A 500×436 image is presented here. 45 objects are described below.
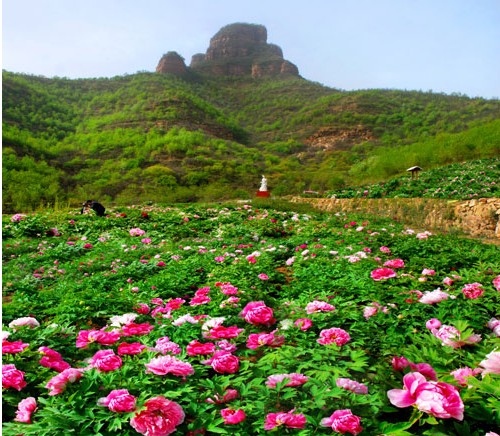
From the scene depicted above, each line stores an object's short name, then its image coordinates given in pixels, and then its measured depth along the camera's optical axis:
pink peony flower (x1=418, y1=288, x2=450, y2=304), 2.41
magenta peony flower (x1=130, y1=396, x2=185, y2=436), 1.30
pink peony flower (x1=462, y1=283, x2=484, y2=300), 2.60
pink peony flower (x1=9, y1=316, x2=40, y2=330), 2.31
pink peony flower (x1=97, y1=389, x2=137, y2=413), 1.39
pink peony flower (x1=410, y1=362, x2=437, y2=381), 1.41
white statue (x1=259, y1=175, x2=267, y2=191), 15.80
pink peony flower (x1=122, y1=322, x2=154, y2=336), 2.21
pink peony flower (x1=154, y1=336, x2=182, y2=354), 1.93
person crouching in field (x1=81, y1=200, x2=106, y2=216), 9.74
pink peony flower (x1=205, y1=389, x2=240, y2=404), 1.60
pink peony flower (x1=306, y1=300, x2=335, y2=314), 2.51
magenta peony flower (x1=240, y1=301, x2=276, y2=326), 2.26
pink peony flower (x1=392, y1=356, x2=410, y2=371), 1.50
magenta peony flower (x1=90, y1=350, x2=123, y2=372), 1.70
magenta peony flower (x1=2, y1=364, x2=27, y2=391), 1.69
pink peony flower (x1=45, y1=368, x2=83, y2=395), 1.58
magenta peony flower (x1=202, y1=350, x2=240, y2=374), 1.78
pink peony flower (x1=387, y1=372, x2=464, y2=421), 1.15
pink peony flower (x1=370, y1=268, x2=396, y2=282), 3.13
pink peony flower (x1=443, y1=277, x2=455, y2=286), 3.00
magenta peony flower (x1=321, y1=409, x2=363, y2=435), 1.28
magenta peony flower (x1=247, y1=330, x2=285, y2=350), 2.07
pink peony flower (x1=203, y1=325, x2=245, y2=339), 2.06
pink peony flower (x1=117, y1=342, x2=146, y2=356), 1.90
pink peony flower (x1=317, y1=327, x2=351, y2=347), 2.02
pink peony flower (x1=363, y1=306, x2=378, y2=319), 2.52
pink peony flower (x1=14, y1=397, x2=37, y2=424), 1.49
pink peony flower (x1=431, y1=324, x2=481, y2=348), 1.82
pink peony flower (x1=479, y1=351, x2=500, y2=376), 1.39
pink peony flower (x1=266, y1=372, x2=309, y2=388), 1.62
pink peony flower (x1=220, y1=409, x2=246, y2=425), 1.40
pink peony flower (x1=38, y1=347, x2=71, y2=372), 1.86
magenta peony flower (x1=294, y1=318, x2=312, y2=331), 2.30
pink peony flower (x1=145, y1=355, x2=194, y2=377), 1.59
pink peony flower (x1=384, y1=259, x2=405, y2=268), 3.49
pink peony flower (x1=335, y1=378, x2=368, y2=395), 1.57
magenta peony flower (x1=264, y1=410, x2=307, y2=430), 1.33
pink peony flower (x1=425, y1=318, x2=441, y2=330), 2.08
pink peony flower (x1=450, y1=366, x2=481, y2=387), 1.45
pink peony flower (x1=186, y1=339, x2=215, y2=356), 1.89
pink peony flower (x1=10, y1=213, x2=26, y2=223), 8.29
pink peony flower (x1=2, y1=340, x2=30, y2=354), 1.92
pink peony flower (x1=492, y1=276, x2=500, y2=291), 2.67
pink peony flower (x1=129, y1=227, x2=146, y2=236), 7.49
